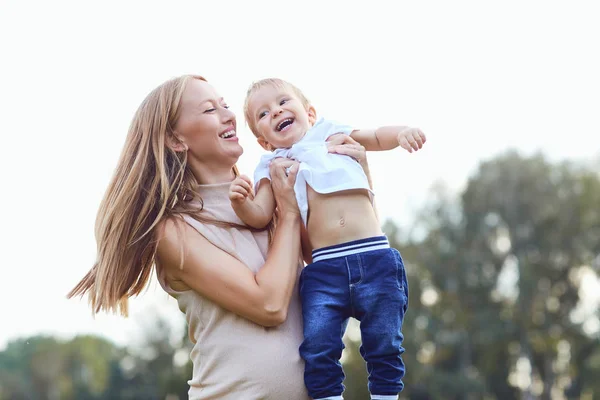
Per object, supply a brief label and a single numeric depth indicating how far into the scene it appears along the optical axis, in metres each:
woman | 3.71
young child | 3.73
